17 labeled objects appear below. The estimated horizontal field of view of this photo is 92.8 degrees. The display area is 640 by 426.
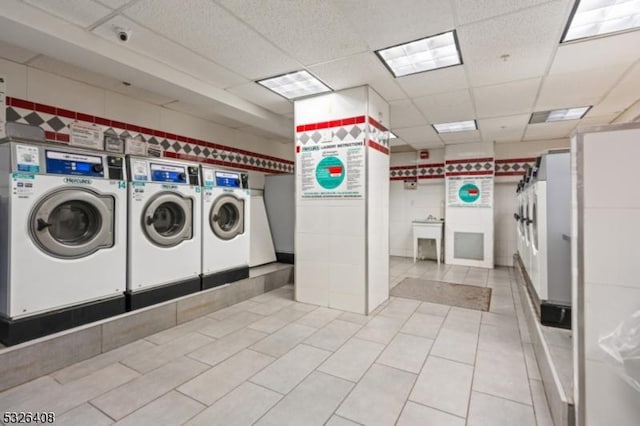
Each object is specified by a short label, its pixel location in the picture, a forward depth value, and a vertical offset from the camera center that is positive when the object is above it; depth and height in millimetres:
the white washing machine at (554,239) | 2297 -191
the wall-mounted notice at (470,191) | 5992 +460
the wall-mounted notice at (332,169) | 3325 +506
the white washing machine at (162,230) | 2668 -160
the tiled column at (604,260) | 1216 -185
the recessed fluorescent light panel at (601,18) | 2033 +1402
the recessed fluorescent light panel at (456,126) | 4927 +1476
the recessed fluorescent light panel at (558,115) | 4205 +1443
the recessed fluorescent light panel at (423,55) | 2518 +1431
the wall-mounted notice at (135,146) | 3572 +806
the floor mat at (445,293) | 3760 -1074
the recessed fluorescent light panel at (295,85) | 3166 +1429
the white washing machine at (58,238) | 1989 -178
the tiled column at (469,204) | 5984 +202
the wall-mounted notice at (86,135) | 3153 +833
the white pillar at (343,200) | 3324 +159
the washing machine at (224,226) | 3324 -149
